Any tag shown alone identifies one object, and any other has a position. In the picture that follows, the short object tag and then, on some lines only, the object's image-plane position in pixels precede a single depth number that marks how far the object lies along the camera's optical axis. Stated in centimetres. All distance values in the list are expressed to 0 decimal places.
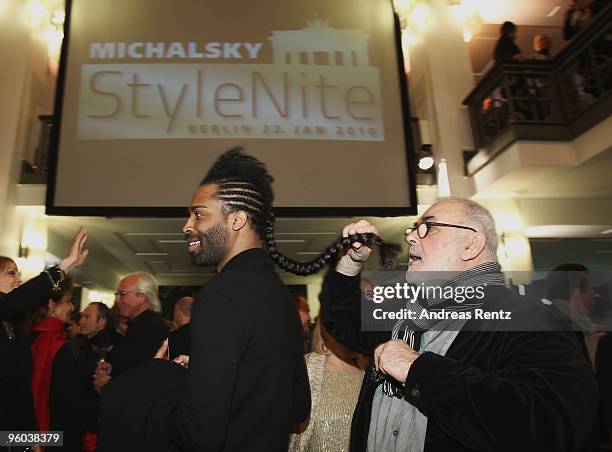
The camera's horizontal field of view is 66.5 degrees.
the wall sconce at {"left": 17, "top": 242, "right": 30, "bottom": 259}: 621
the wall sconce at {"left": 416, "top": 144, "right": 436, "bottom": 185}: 622
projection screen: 540
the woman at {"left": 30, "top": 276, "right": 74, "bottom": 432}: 250
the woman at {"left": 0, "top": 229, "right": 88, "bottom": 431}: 203
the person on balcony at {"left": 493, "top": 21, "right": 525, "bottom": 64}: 561
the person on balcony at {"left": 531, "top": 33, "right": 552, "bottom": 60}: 573
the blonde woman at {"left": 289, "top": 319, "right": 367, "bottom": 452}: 201
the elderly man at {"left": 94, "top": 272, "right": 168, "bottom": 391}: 255
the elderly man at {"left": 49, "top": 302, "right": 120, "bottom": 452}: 247
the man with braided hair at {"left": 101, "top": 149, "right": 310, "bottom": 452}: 102
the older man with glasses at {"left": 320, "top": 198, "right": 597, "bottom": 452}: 94
